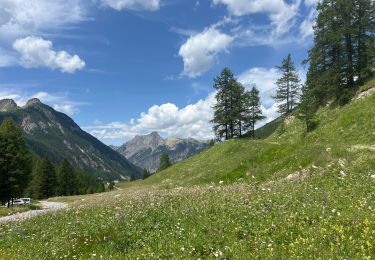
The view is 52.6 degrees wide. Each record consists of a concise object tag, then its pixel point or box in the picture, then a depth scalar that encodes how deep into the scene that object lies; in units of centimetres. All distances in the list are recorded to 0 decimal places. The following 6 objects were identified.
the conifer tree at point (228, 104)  7675
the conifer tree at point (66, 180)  12738
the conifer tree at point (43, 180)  11375
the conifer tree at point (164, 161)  15062
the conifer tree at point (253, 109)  7994
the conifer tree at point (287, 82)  7819
